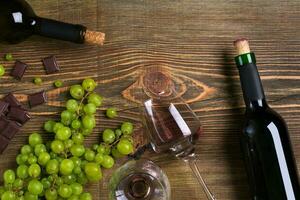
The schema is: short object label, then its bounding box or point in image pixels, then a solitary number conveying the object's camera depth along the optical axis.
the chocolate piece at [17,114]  1.27
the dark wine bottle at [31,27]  1.17
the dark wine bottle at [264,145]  1.12
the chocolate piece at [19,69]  1.28
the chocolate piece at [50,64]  1.28
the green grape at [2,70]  1.26
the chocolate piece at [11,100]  1.28
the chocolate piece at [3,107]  1.26
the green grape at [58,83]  1.27
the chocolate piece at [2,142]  1.26
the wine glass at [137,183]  1.16
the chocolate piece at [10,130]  1.26
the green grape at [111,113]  1.26
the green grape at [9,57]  1.28
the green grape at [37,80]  1.28
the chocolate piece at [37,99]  1.28
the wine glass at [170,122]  1.17
